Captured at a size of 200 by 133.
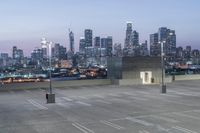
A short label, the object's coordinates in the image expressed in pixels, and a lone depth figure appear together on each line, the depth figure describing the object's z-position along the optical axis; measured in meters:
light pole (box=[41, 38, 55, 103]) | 28.18
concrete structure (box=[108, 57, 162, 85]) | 44.73
